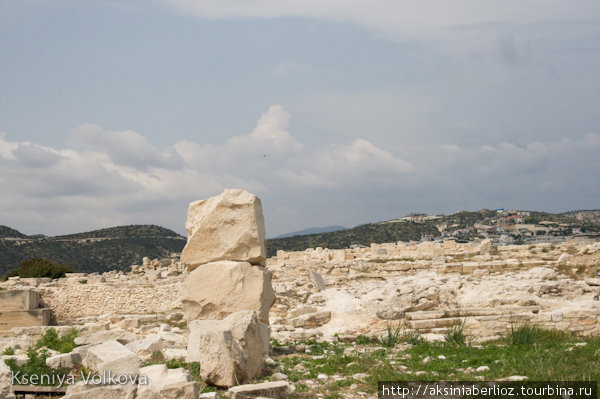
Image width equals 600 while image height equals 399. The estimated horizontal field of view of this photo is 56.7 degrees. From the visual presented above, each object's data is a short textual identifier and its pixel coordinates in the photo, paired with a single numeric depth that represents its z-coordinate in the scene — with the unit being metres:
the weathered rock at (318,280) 17.81
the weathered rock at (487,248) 24.54
